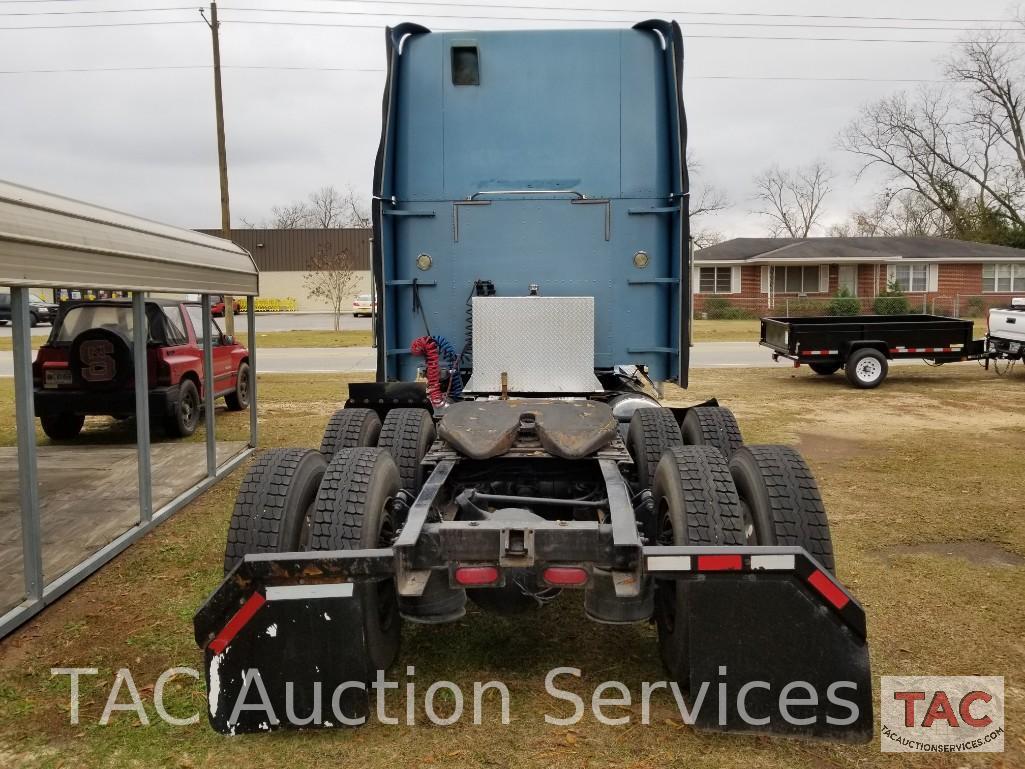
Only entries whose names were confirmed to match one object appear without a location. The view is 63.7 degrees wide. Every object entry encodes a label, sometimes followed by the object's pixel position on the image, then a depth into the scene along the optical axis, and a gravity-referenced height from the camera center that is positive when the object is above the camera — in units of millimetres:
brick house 36812 +1889
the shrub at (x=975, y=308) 35500 +256
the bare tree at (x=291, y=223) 72875 +8725
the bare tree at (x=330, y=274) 35812 +2419
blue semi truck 3105 -705
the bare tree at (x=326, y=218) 73812 +9207
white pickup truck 15000 -337
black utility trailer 14633 -516
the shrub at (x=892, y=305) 34250 +401
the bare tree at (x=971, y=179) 44656 +7869
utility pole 21422 +5106
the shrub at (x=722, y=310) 36875 +286
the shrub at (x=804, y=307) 34375 +361
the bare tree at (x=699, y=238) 58456 +5976
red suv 9531 -540
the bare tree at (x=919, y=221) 51188 +6283
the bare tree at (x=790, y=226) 65812 +7408
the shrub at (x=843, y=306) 33906 +388
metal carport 4398 +329
